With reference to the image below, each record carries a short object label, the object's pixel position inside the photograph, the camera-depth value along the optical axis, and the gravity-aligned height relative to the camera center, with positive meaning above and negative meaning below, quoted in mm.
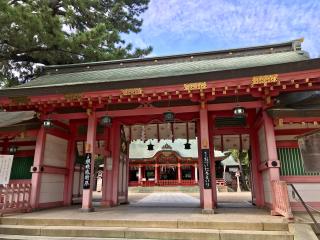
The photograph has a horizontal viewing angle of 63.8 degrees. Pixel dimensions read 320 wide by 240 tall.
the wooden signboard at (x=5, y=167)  7977 +415
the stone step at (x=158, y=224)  5992 -1081
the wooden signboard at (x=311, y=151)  5016 +529
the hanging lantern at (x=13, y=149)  10289 +1230
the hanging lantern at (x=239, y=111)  8055 +2073
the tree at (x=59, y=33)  13672 +8169
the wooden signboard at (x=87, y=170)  8555 +311
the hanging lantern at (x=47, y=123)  9062 +1968
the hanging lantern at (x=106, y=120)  8906 +2027
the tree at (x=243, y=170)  31889 +1172
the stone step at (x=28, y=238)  6172 -1357
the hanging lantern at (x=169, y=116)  8597 +2069
